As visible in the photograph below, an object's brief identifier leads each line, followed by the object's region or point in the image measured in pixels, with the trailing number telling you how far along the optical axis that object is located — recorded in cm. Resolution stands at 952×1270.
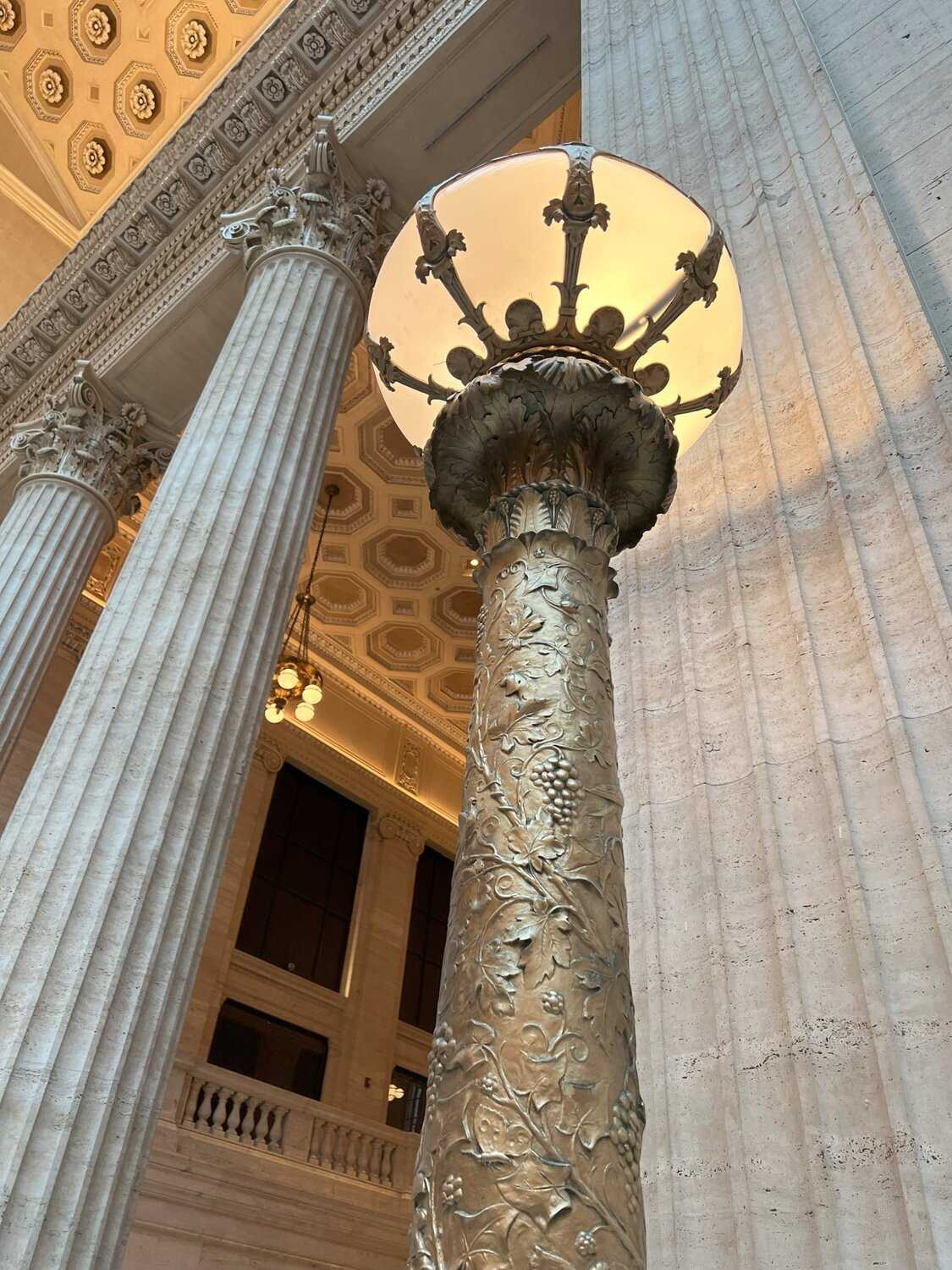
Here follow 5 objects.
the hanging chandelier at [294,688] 943
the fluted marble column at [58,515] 639
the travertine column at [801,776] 137
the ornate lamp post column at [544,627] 78
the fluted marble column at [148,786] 318
